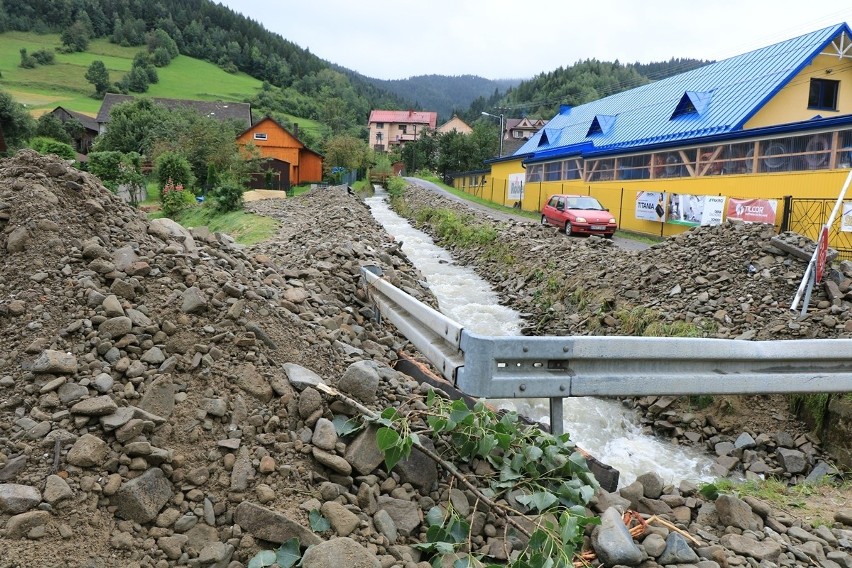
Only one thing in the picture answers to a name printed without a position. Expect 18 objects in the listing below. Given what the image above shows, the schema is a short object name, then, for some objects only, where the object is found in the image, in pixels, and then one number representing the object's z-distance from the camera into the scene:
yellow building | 20.22
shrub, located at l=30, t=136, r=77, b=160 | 41.62
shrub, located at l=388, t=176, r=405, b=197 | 49.01
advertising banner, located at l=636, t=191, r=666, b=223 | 25.52
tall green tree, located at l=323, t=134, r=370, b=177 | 65.62
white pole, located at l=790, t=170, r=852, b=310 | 9.42
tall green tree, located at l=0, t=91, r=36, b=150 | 52.12
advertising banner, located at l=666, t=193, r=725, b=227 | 22.56
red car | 22.53
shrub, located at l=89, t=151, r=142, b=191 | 31.78
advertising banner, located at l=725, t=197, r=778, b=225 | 19.36
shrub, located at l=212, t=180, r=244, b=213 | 23.33
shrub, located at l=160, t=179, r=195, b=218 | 27.98
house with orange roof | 58.22
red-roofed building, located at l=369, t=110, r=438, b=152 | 136.88
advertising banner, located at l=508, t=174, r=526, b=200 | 44.69
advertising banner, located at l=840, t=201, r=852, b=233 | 15.60
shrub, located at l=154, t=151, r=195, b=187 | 32.88
